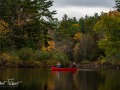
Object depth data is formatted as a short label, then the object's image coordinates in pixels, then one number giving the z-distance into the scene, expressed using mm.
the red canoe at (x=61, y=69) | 56647
